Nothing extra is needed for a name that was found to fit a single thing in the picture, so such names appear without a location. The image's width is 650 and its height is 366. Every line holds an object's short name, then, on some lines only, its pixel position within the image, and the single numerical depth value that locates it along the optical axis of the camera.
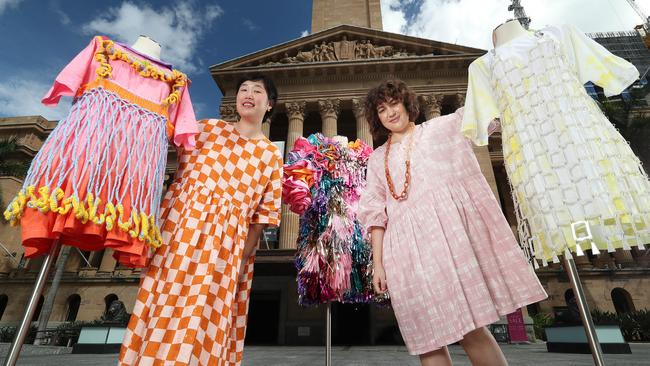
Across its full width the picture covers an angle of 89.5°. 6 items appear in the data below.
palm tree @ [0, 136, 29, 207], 23.16
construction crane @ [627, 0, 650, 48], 35.12
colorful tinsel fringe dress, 3.21
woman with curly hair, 1.72
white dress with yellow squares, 1.59
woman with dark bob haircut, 1.75
